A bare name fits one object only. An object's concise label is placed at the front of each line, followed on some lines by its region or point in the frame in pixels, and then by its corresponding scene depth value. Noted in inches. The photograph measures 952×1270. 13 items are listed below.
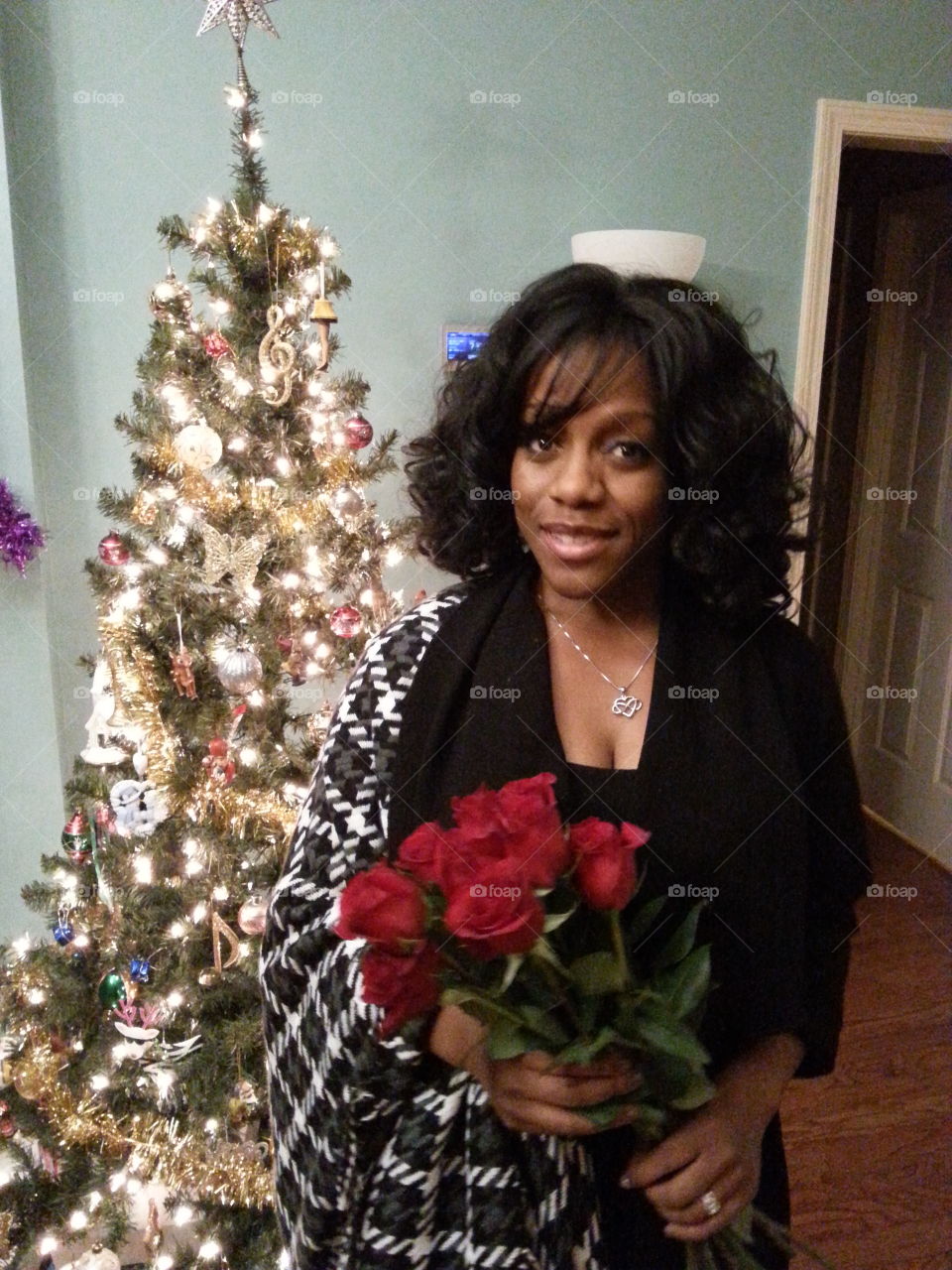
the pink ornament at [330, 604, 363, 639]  61.8
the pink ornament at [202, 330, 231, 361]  58.0
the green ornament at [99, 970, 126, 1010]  61.5
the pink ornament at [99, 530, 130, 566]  60.2
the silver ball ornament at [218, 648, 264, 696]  58.1
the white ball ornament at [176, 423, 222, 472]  56.7
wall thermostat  87.2
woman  27.9
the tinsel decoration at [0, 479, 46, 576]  75.5
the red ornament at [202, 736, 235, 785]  60.8
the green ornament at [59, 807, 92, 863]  65.1
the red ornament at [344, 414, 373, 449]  61.9
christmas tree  59.1
